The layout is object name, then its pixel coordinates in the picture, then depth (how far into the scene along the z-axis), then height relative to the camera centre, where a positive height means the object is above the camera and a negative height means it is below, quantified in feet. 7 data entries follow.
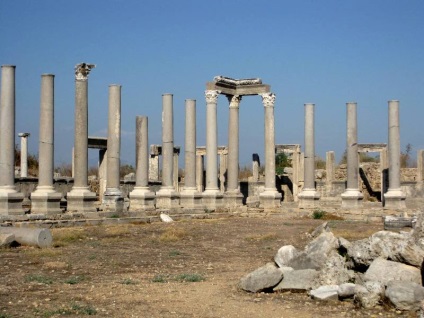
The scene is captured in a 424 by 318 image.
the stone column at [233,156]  124.77 +2.95
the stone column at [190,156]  117.19 +2.80
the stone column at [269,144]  122.90 +4.91
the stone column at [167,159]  114.52 +2.15
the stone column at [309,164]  119.14 +1.54
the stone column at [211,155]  119.85 +3.02
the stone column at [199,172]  159.38 +0.24
